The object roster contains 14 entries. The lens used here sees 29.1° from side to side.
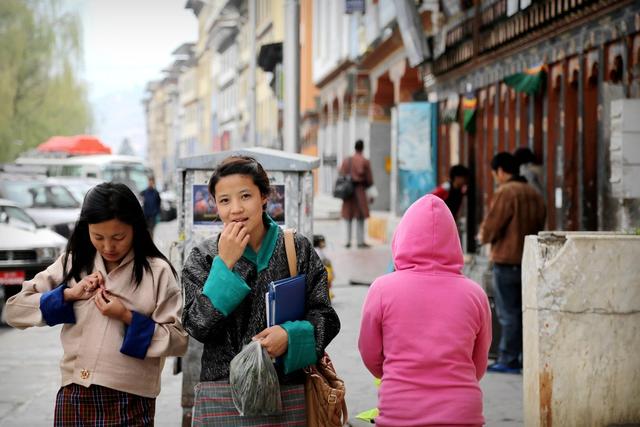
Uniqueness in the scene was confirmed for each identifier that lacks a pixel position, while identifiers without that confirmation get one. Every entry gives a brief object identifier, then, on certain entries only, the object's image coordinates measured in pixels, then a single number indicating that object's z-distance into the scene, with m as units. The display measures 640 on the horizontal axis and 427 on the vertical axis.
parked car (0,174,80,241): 21.33
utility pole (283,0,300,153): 15.89
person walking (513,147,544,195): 11.22
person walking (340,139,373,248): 23.34
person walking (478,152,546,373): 9.56
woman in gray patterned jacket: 4.08
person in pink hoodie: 4.27
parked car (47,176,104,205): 31.55
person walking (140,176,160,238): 24.59
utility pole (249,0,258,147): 31.05
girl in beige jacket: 4.43
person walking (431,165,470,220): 12.98
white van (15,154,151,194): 44.75
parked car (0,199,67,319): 13.59
